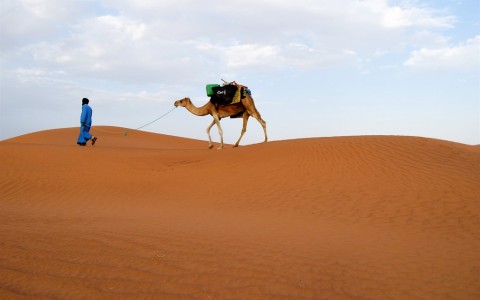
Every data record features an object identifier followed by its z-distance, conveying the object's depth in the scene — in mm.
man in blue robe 14508
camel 14320
